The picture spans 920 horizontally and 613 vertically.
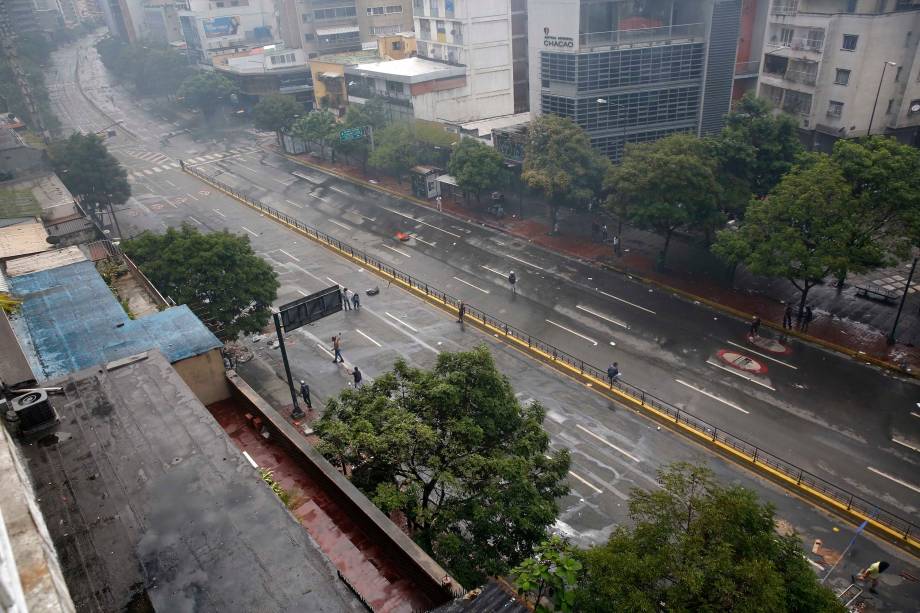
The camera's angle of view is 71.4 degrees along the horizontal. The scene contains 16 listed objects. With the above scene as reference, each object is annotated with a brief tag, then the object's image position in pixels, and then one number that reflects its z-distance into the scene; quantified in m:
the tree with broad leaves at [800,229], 32.66
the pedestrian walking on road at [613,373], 31.93
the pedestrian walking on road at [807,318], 35.75
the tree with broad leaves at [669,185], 39.66
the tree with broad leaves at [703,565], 13.61
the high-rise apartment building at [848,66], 46.97
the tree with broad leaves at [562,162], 47.28
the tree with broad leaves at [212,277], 34.16
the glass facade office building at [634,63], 50.28
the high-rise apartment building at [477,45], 67.50
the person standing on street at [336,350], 35.03
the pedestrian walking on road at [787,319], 35.78
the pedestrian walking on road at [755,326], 35.36
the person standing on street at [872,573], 21.30
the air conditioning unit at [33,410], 14.73
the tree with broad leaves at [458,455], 17.38
